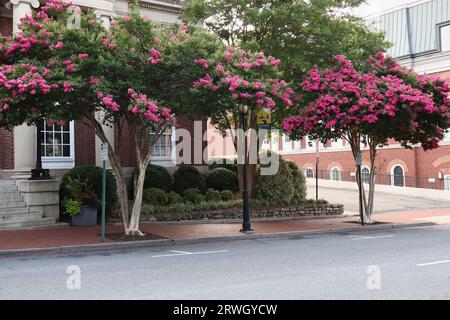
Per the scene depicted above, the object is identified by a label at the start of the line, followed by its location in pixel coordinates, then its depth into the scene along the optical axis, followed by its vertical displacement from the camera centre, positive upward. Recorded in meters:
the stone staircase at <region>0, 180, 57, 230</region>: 16.97 -1.21
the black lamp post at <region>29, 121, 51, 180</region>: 17.75 +0.18
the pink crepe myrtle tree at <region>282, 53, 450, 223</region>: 17.64 +2.20
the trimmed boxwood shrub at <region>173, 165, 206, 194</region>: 22.31 -0.21
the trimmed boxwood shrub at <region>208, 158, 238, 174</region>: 24.44 +0.45
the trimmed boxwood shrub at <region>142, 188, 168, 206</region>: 20.44 -0.86
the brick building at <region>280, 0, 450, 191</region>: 34.59 +6.99
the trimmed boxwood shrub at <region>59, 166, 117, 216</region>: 18.70 -0.25
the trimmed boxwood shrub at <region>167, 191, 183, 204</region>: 20.85 -0.93
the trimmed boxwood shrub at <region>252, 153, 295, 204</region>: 22.59 -0.62
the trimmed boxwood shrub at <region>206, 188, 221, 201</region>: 21.94 -0.87
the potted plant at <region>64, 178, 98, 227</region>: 17.91 -0.99
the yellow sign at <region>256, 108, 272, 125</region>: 22.09 +2.32
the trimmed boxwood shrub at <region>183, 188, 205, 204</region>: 21.39 -0.88
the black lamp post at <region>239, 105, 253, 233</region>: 16.72 -0.95
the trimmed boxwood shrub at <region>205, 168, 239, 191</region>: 23.27 -0.27
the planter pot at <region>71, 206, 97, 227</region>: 18.05 -1.44
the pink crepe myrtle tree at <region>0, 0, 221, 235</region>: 12.81 +2.66
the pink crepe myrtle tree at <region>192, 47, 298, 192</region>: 13.94 +2.38
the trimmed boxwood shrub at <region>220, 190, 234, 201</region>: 22.36 -0.89
